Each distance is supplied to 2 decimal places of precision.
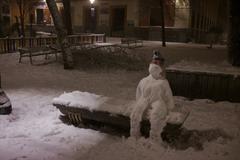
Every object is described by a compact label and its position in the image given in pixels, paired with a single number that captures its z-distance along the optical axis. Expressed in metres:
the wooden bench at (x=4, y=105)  6.23
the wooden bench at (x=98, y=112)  5.32
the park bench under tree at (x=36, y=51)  12.78
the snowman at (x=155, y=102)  4.89
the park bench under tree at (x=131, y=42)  19.98
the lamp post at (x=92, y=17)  29.85
